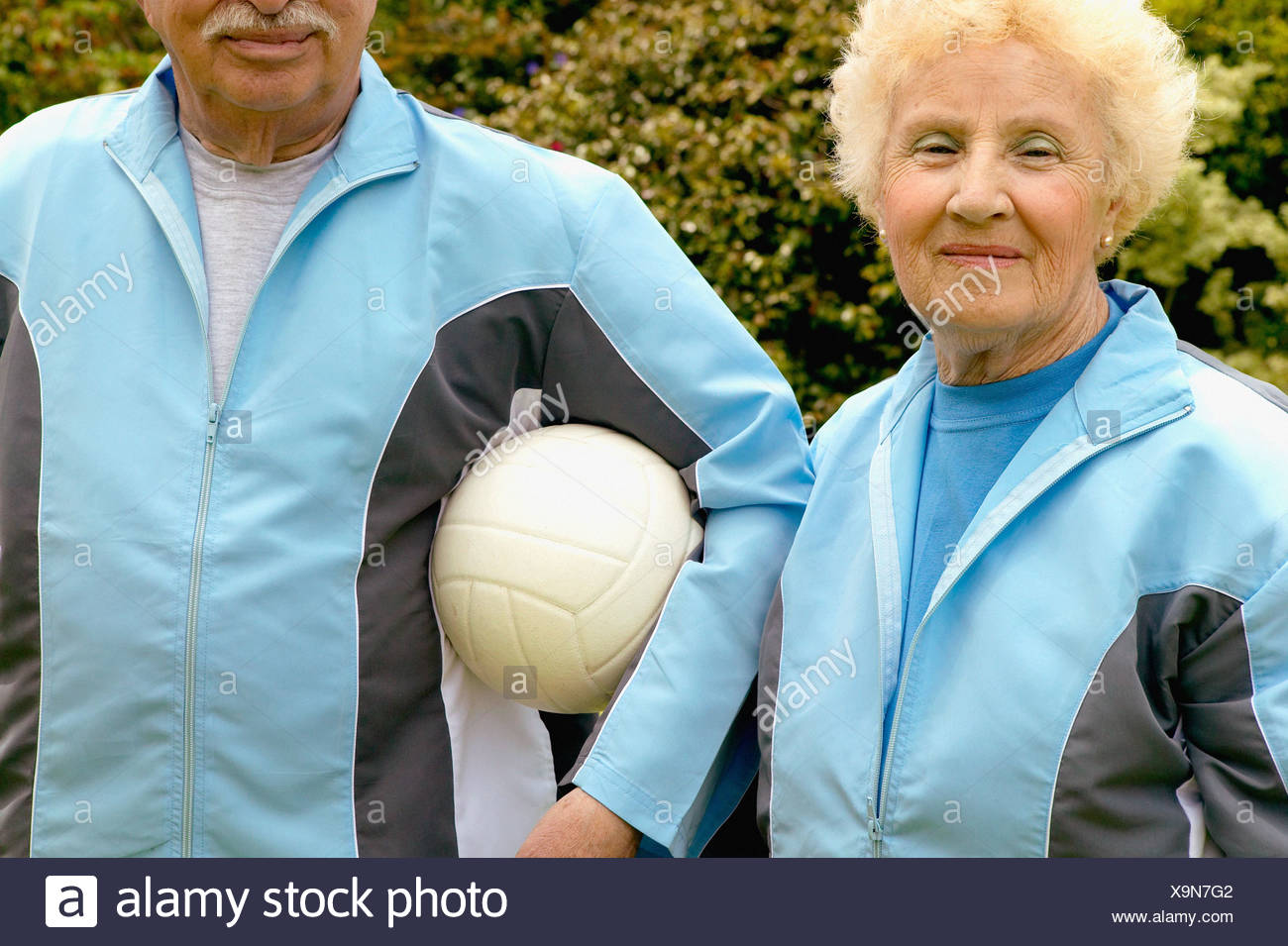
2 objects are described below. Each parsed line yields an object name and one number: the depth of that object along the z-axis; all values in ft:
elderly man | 8.26
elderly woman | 7.10
